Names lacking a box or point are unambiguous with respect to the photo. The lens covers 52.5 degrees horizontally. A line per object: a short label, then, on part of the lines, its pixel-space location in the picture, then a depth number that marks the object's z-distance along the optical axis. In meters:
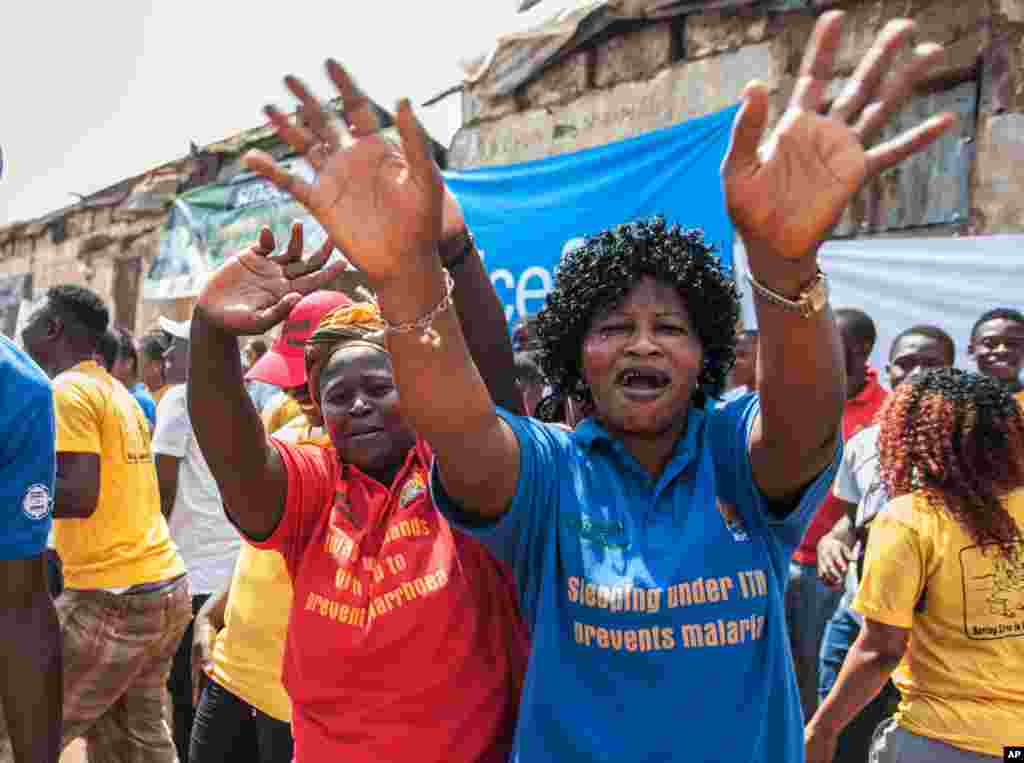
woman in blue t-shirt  1.32
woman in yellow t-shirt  2.38
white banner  4.55
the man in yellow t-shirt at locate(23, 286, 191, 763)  3.44
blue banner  5.59
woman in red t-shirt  1.69
